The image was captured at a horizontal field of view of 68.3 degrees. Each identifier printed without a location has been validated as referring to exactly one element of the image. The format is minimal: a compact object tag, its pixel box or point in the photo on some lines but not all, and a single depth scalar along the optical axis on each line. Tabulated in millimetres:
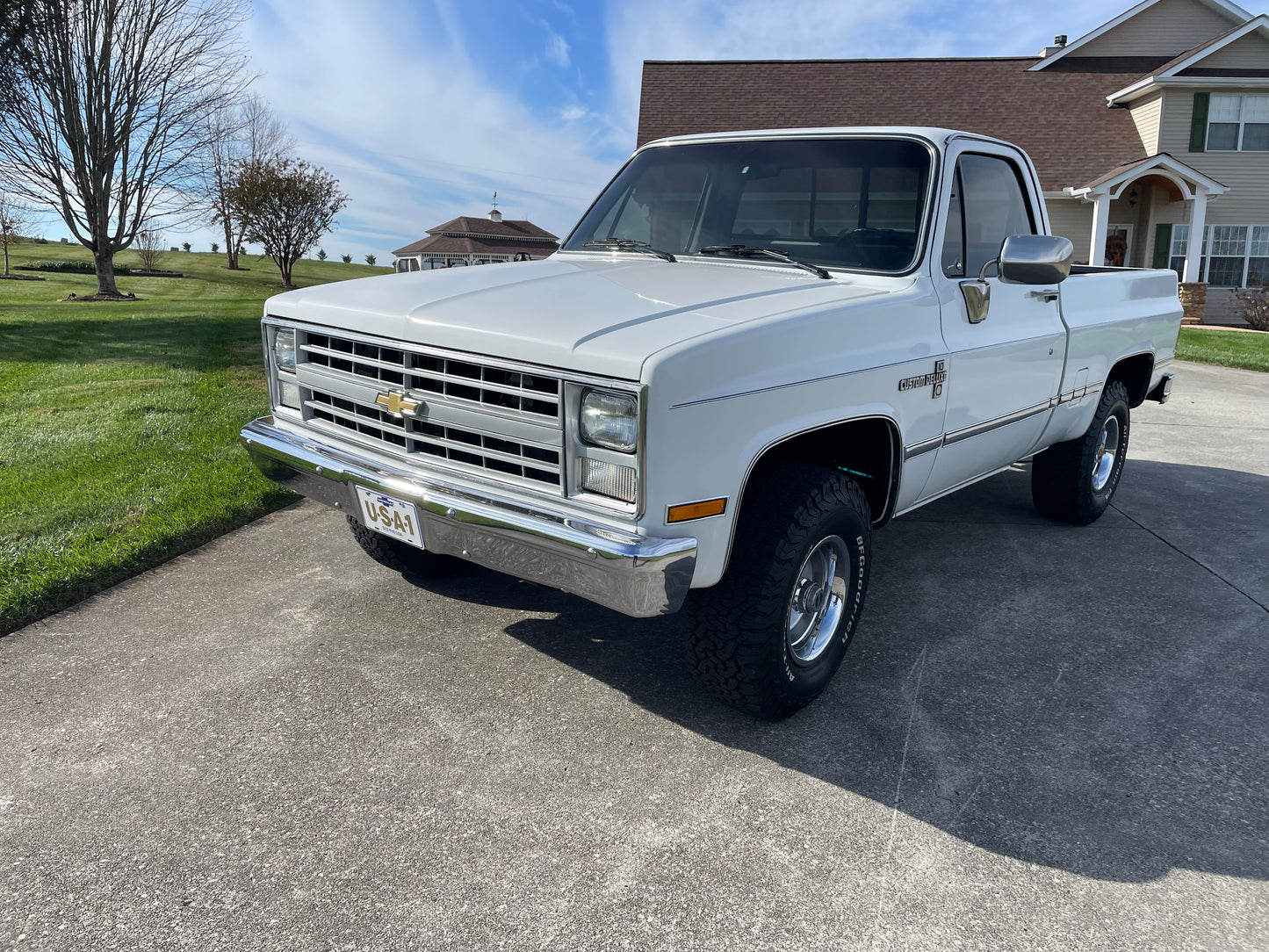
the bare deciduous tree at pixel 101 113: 23844
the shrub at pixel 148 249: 36575
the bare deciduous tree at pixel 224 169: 30484
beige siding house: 21547
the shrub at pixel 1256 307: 19953
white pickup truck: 2672
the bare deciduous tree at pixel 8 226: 35038
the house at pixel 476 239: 51125
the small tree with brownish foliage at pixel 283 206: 35375
